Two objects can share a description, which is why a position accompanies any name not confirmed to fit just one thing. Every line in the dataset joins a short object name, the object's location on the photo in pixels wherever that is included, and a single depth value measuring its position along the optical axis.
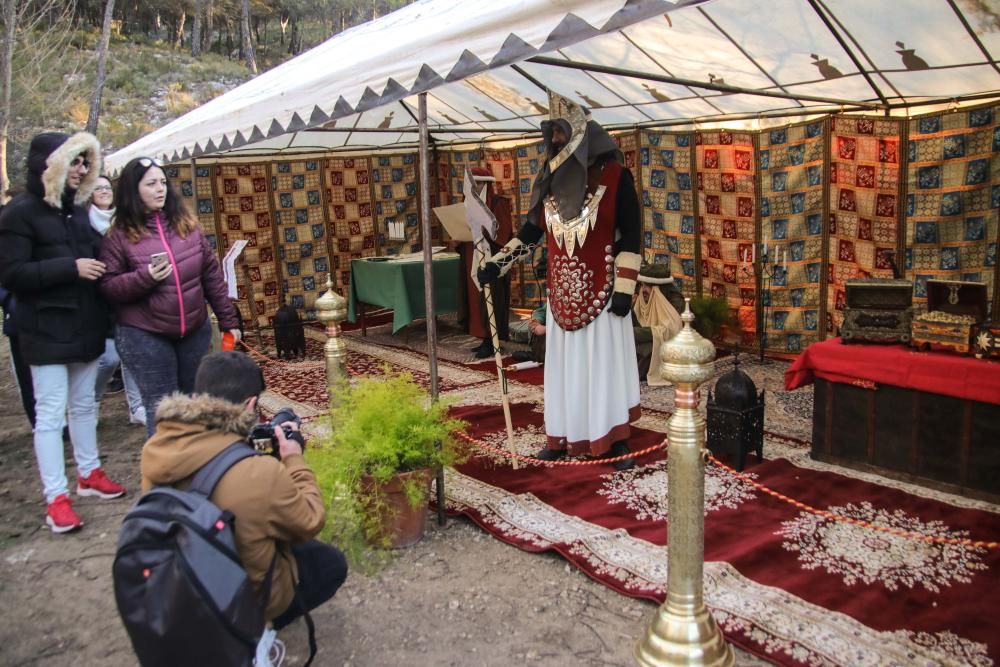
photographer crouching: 1.87
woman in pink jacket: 3.28
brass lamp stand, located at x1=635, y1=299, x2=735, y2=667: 2.20
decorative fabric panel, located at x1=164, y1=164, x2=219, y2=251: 8.84
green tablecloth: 7.82
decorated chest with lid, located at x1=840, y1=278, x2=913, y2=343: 3.88
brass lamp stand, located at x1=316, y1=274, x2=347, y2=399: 3.76
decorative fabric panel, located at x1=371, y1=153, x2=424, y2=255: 9.88
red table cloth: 3.43
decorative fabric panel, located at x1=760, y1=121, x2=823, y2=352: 6.14
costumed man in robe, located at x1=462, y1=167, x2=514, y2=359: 6.65
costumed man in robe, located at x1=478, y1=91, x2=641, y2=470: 3.81
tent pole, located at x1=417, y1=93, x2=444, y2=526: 3.32
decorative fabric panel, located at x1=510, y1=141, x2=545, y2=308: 8.73
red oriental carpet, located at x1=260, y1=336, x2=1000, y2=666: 2.46
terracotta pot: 3.13
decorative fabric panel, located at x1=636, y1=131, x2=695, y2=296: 7.13
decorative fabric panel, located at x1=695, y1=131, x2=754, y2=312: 6.65
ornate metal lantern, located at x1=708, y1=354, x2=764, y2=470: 3.95
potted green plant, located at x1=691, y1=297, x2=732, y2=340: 6.62
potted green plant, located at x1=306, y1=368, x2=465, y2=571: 3.03
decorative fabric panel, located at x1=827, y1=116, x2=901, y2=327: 5.61
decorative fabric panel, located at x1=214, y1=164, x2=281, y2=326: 8.98
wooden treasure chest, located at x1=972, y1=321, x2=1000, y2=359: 3.47
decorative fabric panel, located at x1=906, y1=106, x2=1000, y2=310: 5.01
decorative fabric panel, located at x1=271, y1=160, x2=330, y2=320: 9.31
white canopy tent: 2.78
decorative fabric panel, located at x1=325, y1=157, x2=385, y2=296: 9.60
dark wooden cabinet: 3.47
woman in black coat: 3.30
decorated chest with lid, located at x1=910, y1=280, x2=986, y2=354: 3.56
